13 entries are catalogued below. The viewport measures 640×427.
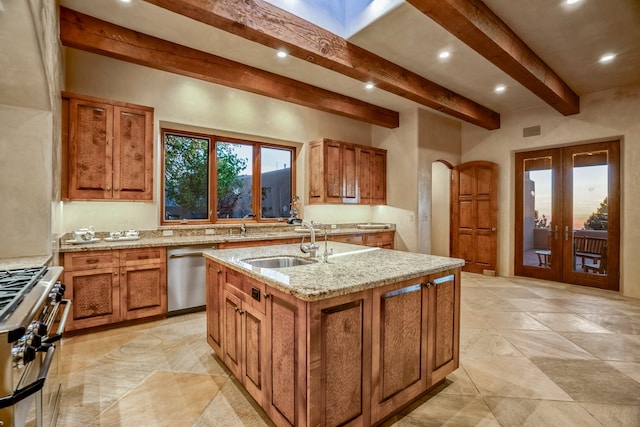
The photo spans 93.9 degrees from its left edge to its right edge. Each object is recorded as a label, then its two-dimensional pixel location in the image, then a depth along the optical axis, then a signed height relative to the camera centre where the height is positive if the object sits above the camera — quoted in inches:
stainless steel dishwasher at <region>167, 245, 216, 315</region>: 138.2 -30.4
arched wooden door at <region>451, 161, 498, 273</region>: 229.3 -1.6
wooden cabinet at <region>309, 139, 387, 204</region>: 204.5 +29.5
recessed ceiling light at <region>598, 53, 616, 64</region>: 141.4 +74.7
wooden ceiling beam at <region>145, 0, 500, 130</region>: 98.3 +68.2
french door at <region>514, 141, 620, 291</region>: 186.4 -1.0
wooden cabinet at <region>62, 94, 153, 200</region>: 124.0 +28.7
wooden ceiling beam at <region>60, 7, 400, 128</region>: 114.1 +70.0
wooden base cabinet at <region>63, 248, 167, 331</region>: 118.2 -29.7
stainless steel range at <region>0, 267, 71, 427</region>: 37.0 -18.7
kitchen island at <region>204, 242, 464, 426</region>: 57.7 -27.1
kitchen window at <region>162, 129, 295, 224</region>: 167.2 +21.9
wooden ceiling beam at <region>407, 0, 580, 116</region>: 98.0 +65.9
